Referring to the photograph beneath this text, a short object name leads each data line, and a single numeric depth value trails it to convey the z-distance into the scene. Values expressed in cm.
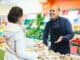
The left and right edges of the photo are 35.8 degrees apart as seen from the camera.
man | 153
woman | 130
